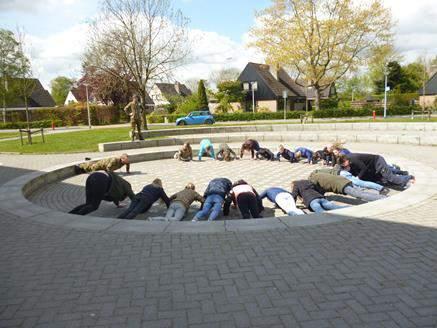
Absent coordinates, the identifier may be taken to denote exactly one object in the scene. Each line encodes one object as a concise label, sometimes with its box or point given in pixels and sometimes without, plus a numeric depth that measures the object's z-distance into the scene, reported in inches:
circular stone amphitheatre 209.3
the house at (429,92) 2026.0
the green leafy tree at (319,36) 1352.1
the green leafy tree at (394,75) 2284.9
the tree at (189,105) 1790.1
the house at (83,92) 1970.5
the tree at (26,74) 1242.0
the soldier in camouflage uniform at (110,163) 377.5
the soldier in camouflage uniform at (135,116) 584.7
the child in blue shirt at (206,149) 530.0
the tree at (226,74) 2523.9
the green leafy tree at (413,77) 2285.9
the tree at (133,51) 902.4
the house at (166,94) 1988.2
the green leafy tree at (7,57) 1568.4
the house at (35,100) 1698.7
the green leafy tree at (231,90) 1914.4
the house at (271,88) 1980.8
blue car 1336.1
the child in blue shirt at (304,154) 469.1
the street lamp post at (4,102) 1621.2
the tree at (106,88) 1658.5
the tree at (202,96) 1792.3
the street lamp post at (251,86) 1932.1
